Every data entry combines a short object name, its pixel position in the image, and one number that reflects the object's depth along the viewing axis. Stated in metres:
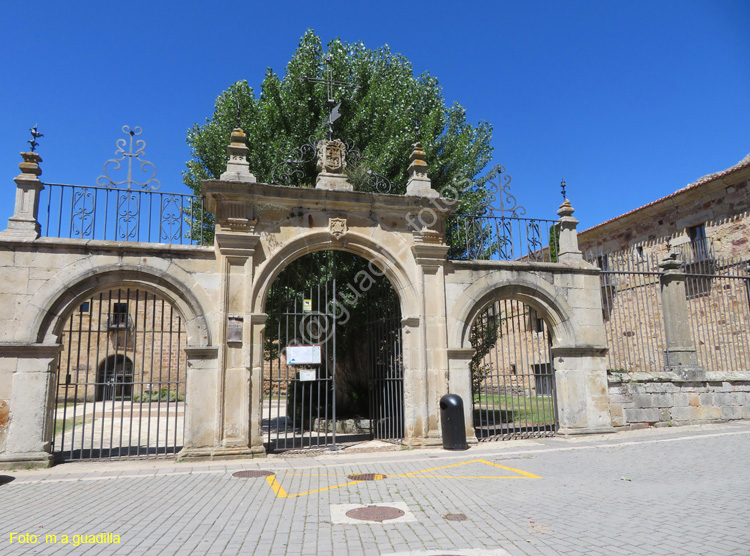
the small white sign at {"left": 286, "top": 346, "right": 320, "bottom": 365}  9.41
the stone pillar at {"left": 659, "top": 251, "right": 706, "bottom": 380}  12.05
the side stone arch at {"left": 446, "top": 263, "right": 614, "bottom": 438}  10.34
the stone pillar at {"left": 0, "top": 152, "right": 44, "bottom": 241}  8.40
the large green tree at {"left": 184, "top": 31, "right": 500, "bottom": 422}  12.68
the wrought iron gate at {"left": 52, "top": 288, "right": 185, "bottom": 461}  12.66
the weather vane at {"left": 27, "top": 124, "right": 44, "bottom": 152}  8.97
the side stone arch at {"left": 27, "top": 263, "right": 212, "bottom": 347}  8.28
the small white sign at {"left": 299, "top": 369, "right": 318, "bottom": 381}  9.39
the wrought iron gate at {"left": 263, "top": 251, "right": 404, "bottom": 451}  10.38
